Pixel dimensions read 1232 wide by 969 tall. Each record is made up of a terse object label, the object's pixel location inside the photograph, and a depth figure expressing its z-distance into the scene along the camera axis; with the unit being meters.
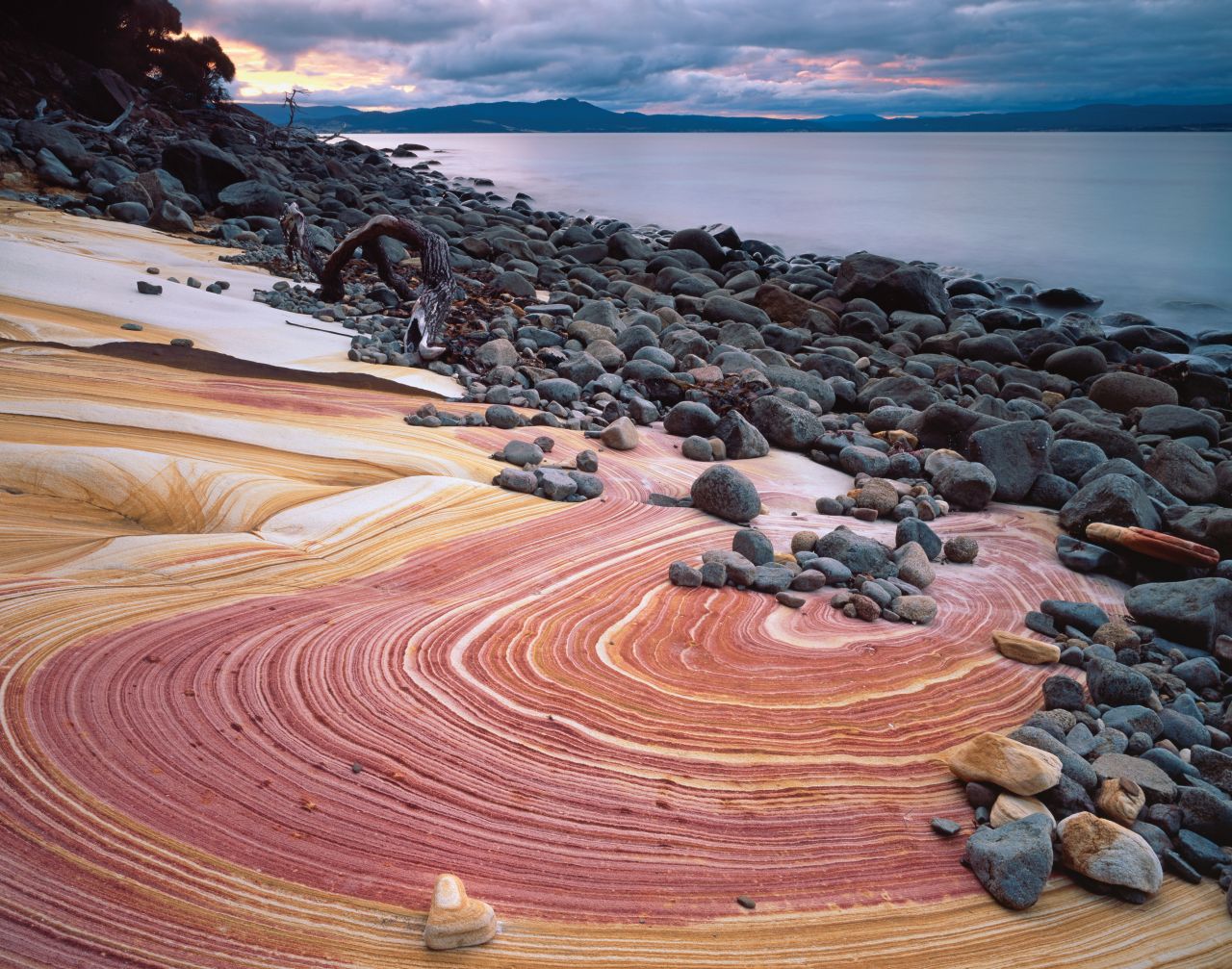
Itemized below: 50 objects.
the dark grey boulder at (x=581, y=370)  5.62
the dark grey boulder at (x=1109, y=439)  5.69
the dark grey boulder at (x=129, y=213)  8.73
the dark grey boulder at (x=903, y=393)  6.65
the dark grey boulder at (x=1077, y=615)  3.10
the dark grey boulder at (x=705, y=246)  13.99
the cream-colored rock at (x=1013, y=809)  1.92
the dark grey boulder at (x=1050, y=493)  4.70
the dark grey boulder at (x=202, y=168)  11.21
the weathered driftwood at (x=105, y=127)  13.20
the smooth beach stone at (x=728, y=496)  3.68
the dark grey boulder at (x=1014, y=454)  4.70
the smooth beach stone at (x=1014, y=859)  1.72
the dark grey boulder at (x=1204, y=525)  3.94
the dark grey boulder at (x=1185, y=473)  5.19
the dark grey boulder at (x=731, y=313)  9.41
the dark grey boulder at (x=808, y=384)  6.46
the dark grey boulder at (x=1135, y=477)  4.78
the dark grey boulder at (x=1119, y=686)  2.52
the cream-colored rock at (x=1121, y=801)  1.96
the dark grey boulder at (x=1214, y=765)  2.13
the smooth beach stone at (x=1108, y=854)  1.77
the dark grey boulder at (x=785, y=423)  5.16
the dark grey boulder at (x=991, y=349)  9.13
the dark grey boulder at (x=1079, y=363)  8.59
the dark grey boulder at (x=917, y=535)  3.66
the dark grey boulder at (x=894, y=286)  10.88
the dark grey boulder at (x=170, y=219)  8.83
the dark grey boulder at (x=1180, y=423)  6.70
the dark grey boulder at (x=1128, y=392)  7.52
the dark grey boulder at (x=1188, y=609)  3.04
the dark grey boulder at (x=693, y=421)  5.02
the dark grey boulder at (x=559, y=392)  5.13
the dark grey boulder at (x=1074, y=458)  5.18
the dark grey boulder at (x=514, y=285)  8.66
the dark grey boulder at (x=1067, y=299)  13.48
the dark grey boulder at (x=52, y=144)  10.35
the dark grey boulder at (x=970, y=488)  4.55
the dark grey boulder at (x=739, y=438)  4.88
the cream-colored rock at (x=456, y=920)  1.41
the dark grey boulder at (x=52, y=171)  9.74
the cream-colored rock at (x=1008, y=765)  1.97
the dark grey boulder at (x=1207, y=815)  1.95
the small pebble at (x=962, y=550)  3.71
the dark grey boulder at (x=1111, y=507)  4.11
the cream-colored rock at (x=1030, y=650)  2.84
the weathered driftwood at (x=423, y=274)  5.59
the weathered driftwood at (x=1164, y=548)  3.63
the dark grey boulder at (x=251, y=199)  10.60
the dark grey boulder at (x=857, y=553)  3.33
